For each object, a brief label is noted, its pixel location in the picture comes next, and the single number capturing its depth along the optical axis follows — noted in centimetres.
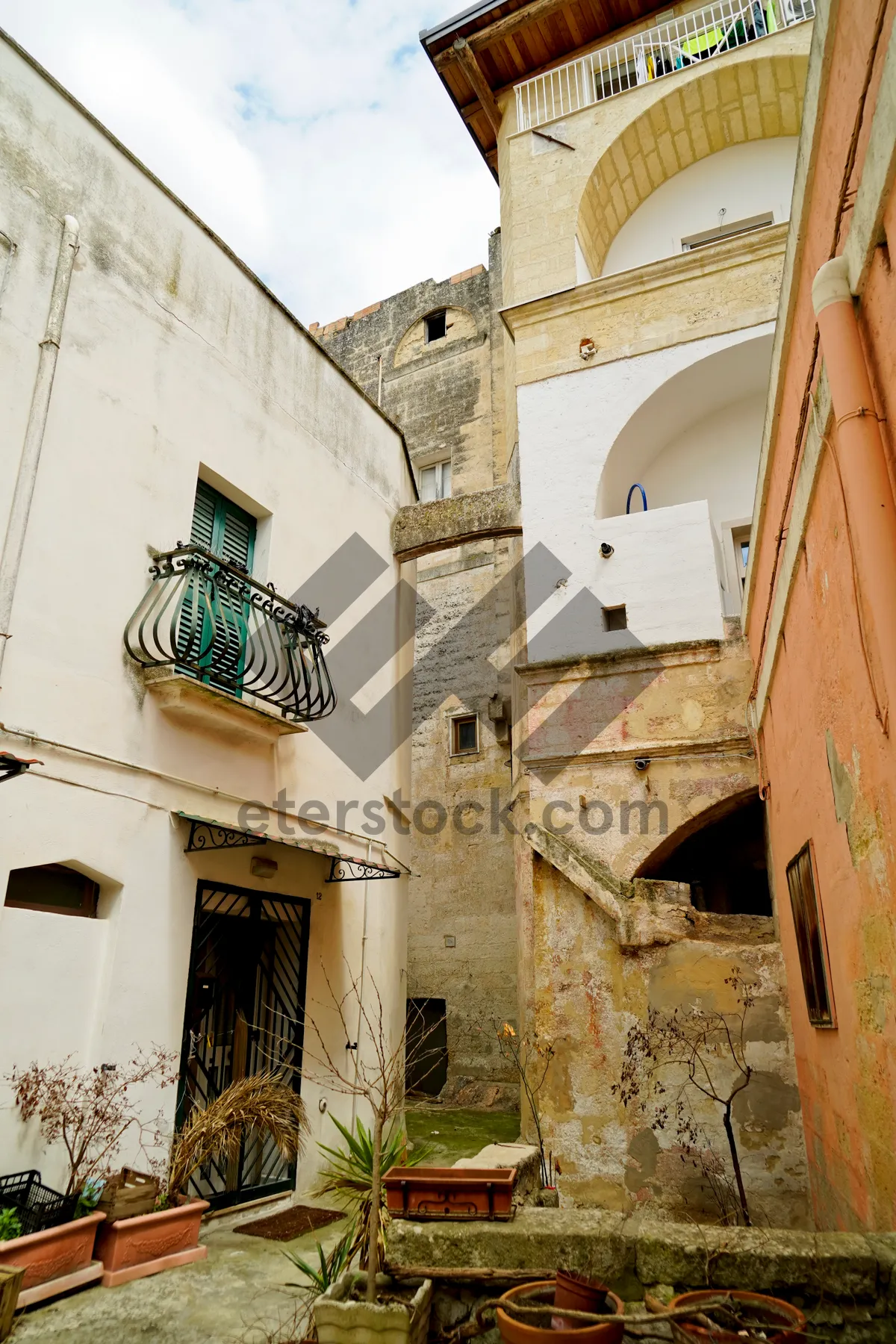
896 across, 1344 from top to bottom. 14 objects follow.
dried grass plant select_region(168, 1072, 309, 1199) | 506
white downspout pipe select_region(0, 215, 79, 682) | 497
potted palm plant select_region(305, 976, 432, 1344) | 281
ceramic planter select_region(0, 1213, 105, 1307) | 401
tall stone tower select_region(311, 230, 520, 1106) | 1247
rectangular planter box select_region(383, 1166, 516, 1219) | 335
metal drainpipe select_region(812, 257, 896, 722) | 245
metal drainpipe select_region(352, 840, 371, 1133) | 725
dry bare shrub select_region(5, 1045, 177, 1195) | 453
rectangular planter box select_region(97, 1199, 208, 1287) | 444
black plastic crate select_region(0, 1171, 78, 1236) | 429
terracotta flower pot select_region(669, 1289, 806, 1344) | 239
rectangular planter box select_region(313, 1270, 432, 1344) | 280
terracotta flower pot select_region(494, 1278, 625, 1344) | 251
